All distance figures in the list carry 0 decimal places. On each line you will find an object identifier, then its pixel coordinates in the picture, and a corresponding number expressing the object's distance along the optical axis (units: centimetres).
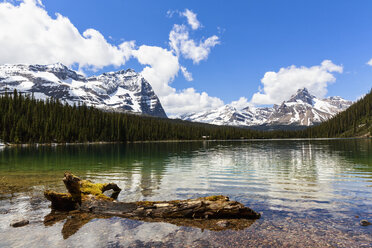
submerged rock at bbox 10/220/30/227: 1238
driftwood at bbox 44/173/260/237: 1263
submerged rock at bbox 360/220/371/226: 1176
